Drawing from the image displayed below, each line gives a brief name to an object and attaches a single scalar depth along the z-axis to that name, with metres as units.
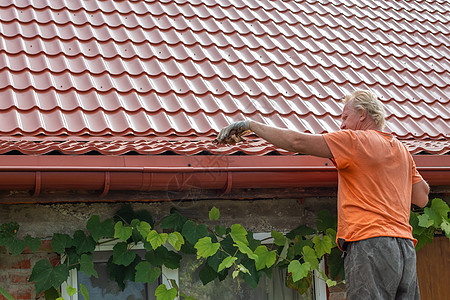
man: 6.02
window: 8.04
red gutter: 6.82
